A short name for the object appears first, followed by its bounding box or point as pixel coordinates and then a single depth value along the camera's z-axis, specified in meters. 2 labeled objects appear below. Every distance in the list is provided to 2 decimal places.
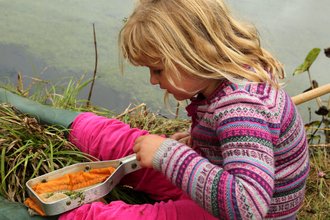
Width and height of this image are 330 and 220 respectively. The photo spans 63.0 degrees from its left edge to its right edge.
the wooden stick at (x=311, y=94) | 1.15
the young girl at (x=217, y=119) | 0.59
